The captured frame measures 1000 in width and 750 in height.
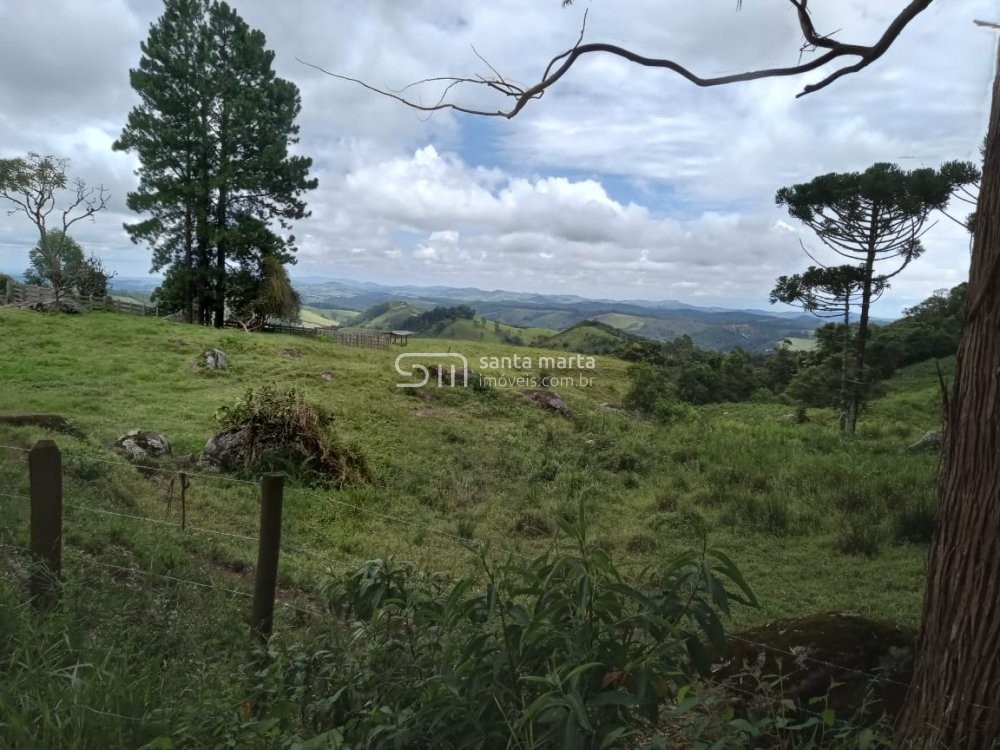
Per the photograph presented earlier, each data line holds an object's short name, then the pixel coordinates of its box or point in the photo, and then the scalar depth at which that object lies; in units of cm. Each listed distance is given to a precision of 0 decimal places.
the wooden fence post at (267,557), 262
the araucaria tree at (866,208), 1205
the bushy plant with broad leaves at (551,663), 114
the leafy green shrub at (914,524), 621
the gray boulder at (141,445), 728
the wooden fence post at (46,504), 259
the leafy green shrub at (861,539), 600
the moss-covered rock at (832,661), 234
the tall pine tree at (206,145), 2127
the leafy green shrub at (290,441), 760
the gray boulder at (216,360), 1353
